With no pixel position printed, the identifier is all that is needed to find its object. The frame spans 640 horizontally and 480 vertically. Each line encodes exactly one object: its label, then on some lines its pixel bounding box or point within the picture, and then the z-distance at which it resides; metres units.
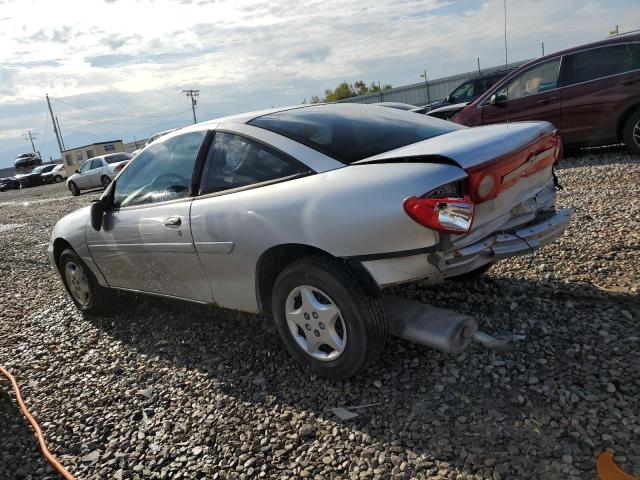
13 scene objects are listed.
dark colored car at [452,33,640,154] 7.53
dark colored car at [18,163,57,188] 37.00
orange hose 2.71
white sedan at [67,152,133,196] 21.44
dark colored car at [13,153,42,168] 47.87
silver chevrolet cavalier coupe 2.54
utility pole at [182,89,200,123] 71.81
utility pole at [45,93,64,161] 75.31
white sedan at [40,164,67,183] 37.47
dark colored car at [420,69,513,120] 13.41
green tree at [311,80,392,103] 73.25
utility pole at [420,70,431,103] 28.30
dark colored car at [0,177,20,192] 37.72
